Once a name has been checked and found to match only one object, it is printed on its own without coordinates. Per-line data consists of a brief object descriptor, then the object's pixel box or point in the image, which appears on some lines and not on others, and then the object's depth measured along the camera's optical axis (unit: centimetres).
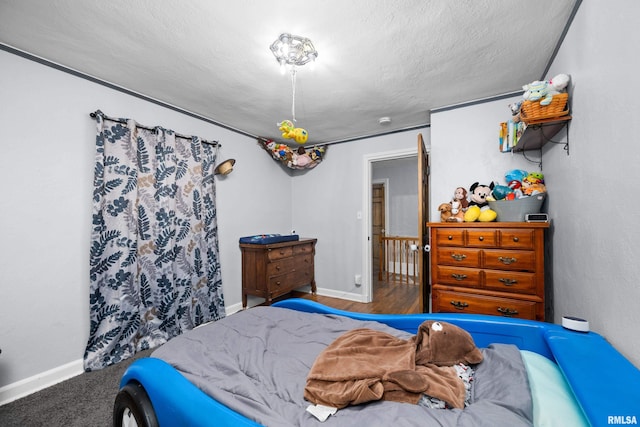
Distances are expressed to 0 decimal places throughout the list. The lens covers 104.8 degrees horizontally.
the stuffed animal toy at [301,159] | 363
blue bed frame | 65
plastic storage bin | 186
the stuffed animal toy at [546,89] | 139
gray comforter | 74
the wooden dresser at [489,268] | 175
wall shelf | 150
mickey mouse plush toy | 202
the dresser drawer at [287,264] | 299
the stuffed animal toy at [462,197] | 228
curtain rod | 196
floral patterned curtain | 198
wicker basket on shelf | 140
